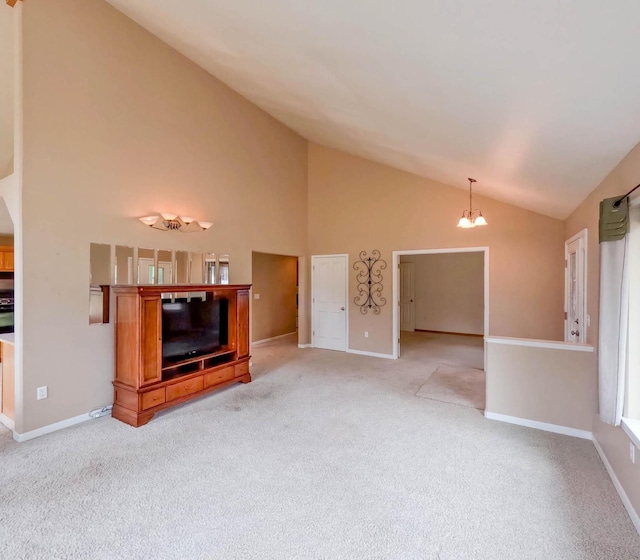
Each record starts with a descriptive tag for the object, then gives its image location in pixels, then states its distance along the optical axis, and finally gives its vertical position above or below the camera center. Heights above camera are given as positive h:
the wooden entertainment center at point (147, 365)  3.36 -1.03
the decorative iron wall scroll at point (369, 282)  6.22 -0.13
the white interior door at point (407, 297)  9.12 -0.60
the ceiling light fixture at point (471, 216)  4.51 +0.97
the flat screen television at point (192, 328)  3.82 -0.70
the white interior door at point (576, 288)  3.44 -0.14
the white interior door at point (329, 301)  6.63 -0.55
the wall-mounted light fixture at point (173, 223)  3.97 +0.66
